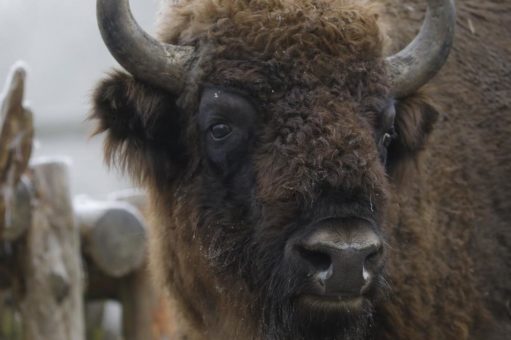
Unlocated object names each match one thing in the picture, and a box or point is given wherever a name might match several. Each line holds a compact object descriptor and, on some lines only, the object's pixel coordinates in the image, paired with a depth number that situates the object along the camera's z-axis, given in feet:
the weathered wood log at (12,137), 42.42
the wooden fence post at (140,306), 56.24
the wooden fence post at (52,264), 47.52
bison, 28.81
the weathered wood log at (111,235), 51.83
